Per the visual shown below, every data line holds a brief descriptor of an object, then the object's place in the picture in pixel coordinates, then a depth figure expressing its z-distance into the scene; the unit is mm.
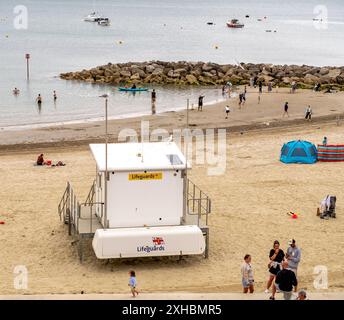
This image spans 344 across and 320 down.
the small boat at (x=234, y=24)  191500
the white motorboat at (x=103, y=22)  177500
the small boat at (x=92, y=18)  183850
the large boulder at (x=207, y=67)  72625
